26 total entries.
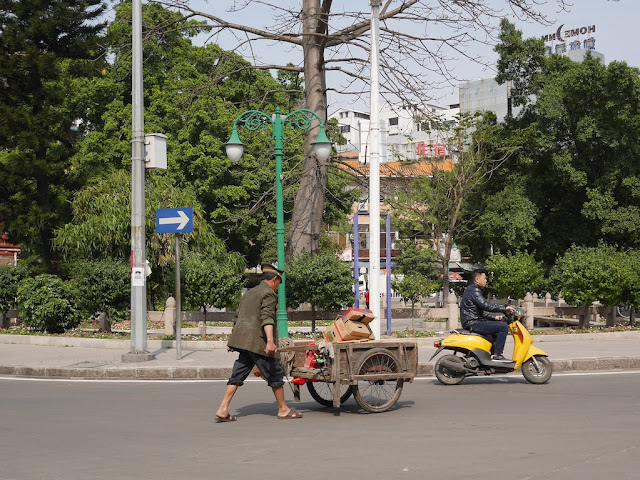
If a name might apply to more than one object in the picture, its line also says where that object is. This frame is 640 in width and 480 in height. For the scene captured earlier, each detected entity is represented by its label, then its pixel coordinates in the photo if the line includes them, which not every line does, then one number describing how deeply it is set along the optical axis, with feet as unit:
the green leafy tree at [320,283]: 62.44
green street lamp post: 53.16
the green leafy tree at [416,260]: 162.40
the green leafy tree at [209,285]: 68.80
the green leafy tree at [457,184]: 118.73
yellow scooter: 38.50
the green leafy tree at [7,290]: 77.05
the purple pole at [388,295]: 63.62
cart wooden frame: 30.22
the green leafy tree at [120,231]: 88.69
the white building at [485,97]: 275.59
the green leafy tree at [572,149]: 103.14
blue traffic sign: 48.98
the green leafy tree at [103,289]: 65.51
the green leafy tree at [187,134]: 131.95
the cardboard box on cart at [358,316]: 31.55
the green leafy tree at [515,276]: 84.58
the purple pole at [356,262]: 60.86
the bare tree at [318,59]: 71.26
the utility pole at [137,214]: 49.32
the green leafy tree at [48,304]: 65.46
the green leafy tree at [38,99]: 99.04
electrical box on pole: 50.39
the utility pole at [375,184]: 45.19
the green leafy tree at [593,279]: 70.64
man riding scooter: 38.52
